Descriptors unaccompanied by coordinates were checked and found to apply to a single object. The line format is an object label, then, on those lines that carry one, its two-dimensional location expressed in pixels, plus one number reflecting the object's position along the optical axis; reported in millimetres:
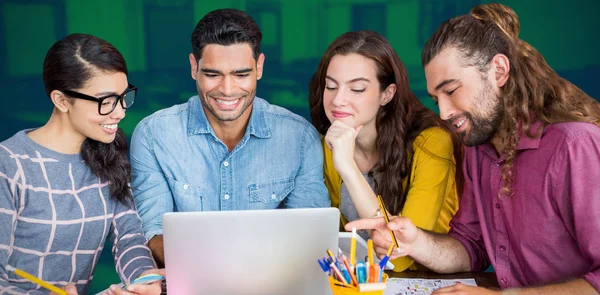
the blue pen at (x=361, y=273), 1490
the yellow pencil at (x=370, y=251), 1546
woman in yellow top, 2420
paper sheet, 1833
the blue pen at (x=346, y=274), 1498
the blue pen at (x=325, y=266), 1504
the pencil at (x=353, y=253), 1537
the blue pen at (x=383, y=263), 1505
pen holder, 1462
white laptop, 1609
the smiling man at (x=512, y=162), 1809
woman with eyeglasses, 2035
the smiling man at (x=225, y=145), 2453
